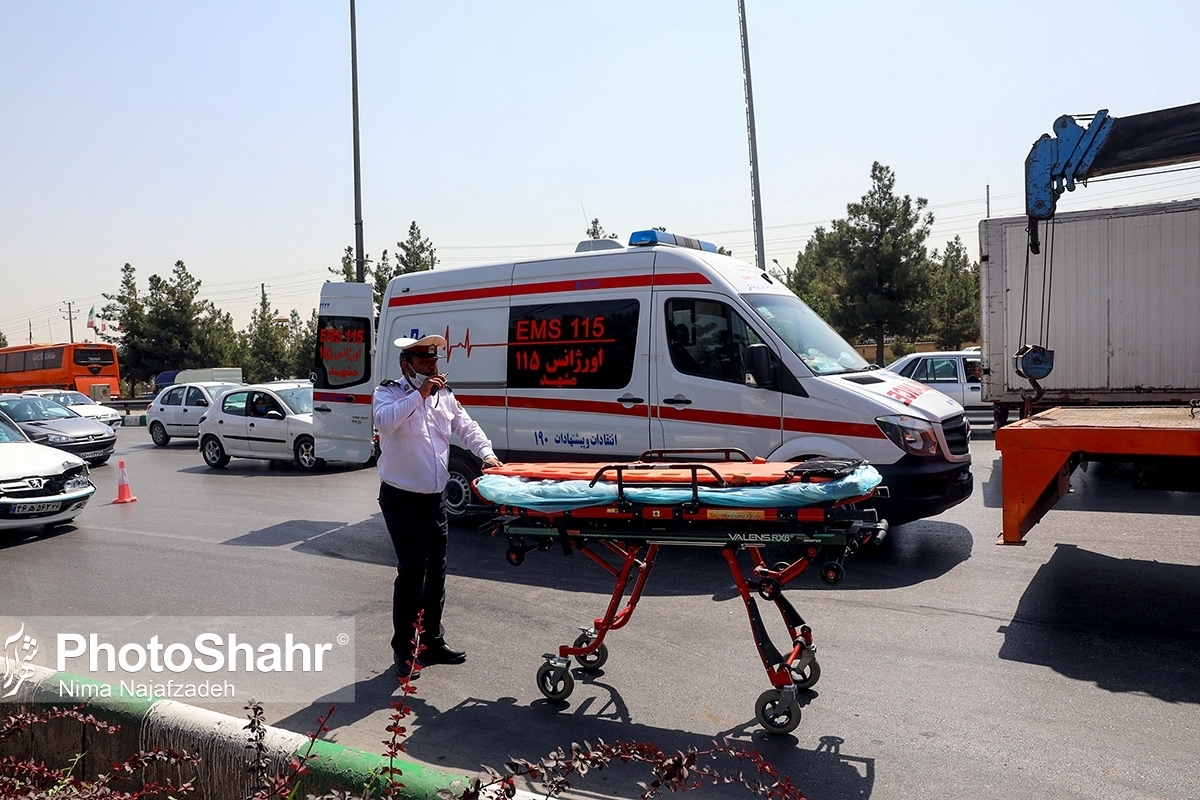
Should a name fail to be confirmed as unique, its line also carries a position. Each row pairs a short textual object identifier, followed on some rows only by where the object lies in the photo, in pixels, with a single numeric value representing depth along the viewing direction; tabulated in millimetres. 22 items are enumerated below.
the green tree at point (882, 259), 31500
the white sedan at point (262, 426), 16719
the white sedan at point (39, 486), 9963
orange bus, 42906
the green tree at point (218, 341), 48250
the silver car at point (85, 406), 23875
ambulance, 8102
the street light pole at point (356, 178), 22688
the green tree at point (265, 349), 52534
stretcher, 4523
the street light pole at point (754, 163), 20422
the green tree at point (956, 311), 38438
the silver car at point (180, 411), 22906
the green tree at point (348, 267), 35816
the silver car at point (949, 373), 19172
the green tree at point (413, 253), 34781
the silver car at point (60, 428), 17625
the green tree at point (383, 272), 35562
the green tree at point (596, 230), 34156
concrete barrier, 3229
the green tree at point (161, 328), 47594
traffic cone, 13172
